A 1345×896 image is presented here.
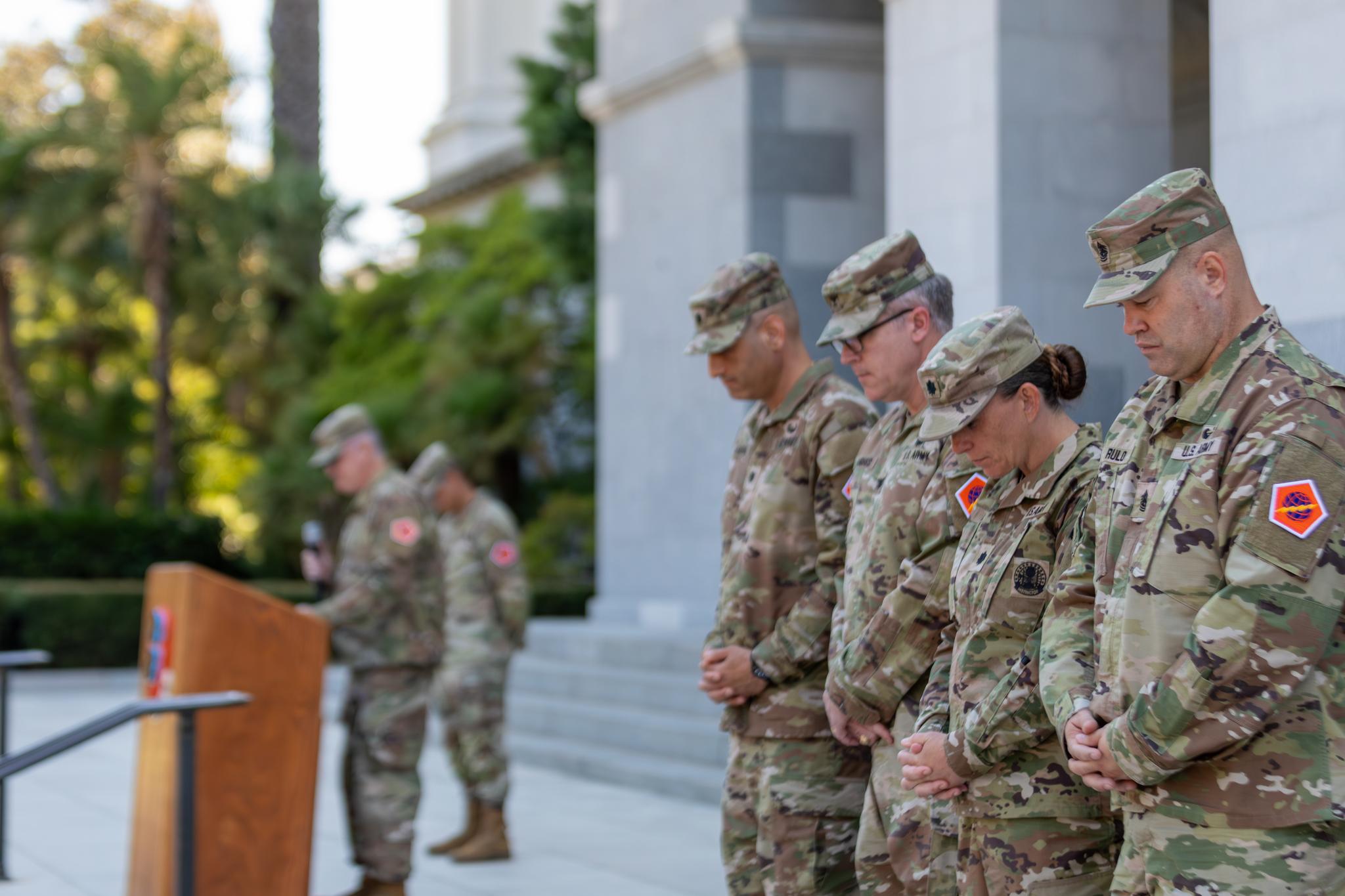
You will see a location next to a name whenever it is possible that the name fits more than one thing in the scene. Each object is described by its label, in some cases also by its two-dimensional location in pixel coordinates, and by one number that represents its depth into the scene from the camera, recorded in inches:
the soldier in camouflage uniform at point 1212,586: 219.0
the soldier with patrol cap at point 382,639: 529.0
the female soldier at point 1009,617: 268.2
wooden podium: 480.1
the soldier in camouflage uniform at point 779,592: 348.5
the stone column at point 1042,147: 646.5
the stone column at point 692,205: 898.7
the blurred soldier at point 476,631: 648.4
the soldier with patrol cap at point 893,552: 310.2
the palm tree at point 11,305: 2177.7
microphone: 620.1
